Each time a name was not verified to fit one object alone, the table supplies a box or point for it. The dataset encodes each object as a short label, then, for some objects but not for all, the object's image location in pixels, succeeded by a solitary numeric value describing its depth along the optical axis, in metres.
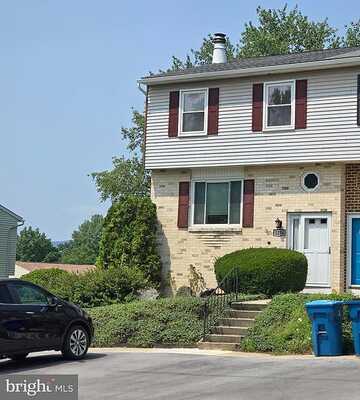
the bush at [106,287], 21.48
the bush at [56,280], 21.88
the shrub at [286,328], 15.36
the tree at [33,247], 107.19
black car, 13.56
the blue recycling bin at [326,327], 14.61
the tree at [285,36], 43.78
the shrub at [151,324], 17.19
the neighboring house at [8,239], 50.38
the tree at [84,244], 119.62
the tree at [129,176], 47.56
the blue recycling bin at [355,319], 14.26
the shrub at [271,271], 20.77
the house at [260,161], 22.86
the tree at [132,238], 24.95
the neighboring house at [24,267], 72.56
